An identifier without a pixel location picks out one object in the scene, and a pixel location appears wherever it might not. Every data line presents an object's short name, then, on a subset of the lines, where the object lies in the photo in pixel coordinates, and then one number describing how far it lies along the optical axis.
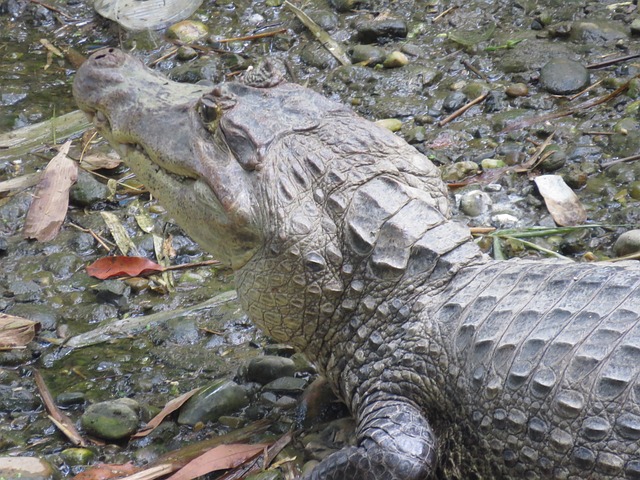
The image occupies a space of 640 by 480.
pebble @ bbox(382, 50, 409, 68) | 12.51
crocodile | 5.78
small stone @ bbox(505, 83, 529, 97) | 11.62
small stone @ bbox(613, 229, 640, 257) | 8.82
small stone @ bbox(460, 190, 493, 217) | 9.94
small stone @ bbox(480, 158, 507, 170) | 10.57
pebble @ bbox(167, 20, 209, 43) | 13.73
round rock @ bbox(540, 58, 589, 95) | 11.55
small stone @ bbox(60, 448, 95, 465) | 7.29
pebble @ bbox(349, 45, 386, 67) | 12.71
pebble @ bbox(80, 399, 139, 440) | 7.48
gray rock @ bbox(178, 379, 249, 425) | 7.70
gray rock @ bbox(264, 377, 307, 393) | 7.94
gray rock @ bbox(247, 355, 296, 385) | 8.04
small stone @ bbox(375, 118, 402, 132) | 11.38
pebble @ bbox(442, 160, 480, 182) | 10.48
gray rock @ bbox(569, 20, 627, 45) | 12.39
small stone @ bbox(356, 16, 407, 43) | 13.17
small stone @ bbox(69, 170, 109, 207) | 10.79
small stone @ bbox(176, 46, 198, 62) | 13.34
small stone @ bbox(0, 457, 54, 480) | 6.99
